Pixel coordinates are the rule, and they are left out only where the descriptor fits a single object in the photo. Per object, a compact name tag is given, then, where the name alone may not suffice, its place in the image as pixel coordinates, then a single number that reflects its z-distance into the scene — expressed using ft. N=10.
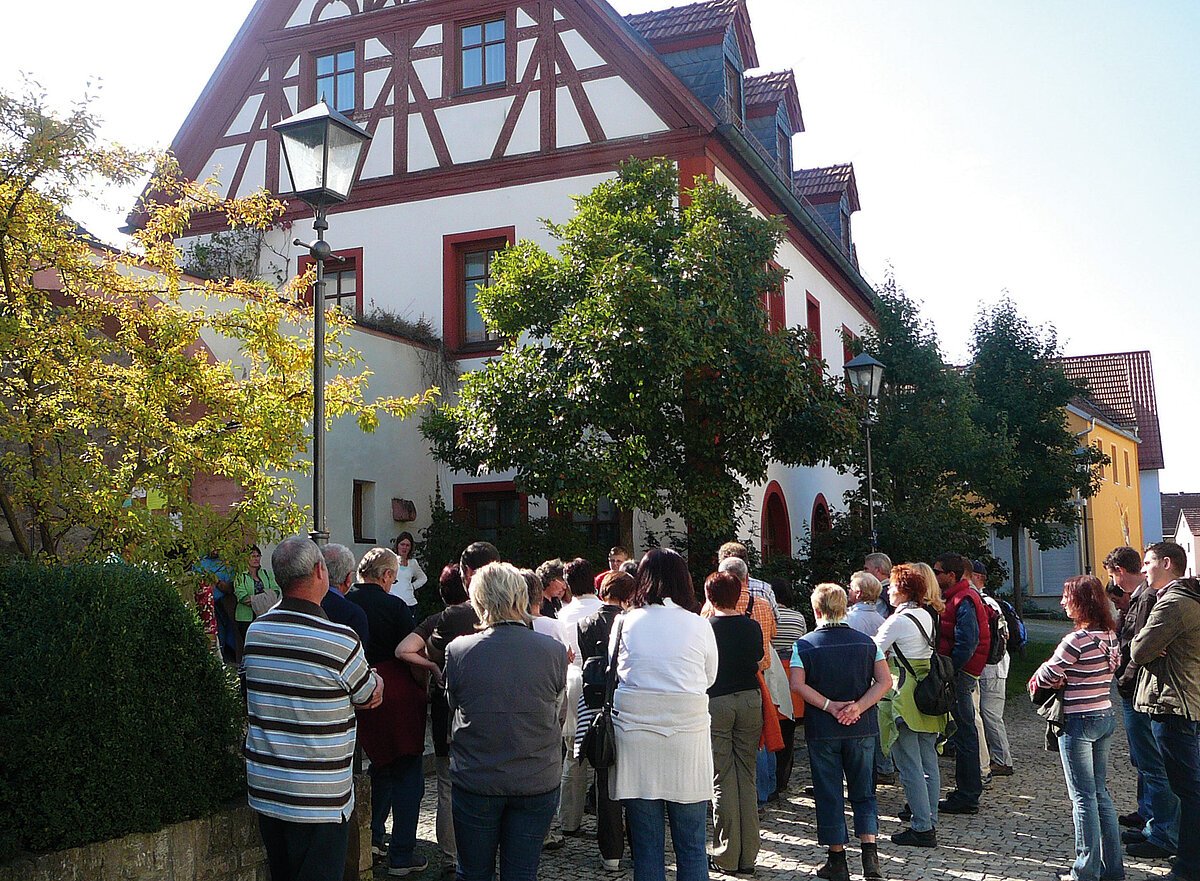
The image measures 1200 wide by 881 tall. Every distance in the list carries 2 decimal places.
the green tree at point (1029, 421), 85.30
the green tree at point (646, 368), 41.73
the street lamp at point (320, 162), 23.82
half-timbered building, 58.03
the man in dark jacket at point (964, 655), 29.09
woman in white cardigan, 18.92
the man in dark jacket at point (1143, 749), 24.31
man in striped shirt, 15.78
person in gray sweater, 16.51
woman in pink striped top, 22.17
